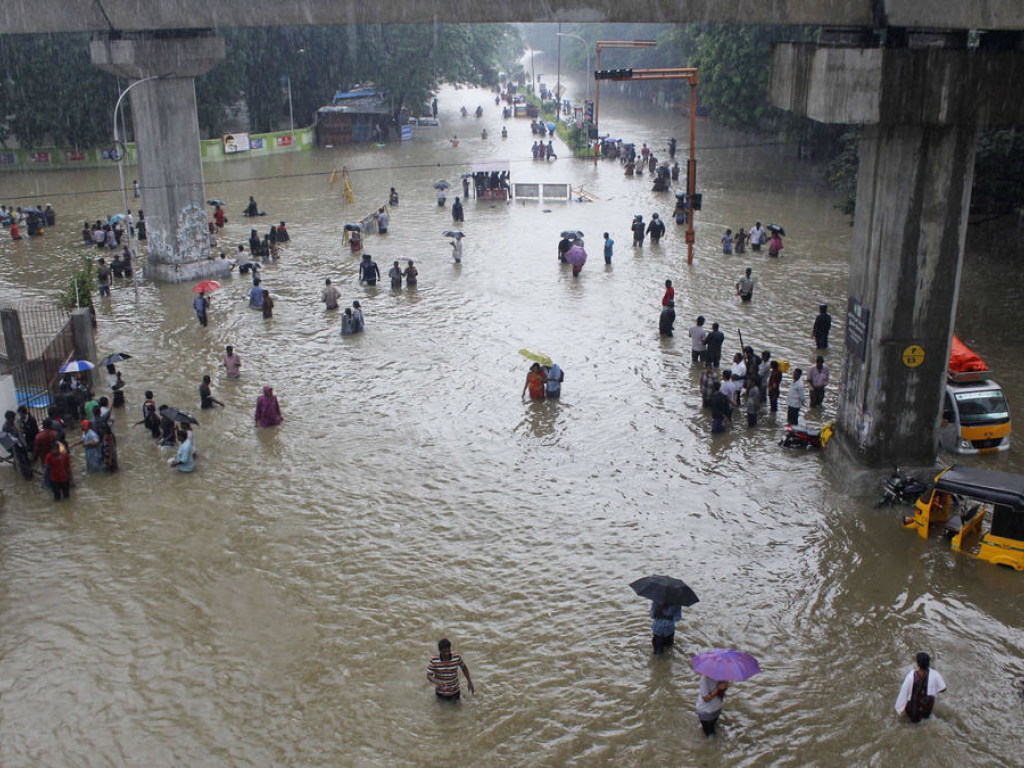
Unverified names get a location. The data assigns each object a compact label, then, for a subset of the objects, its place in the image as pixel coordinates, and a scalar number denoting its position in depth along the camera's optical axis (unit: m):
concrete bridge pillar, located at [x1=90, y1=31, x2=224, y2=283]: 26.78
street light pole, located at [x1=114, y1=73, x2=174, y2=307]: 26.09
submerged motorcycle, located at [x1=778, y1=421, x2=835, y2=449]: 17.78
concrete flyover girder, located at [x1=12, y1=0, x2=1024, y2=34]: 14.04
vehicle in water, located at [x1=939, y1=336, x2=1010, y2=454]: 17.31
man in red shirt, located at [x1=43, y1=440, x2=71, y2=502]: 16.38
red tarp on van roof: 18.02
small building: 62.88
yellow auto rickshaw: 13.34
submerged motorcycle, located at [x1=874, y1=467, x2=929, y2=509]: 15.49
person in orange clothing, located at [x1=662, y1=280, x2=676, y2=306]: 24.05
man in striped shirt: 11.02
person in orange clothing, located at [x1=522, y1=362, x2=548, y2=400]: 20.17
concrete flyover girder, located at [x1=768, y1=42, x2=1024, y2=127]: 14.11
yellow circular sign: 15.56
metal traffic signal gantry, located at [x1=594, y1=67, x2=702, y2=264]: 25.28
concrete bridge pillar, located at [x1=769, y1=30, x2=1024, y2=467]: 14.16
